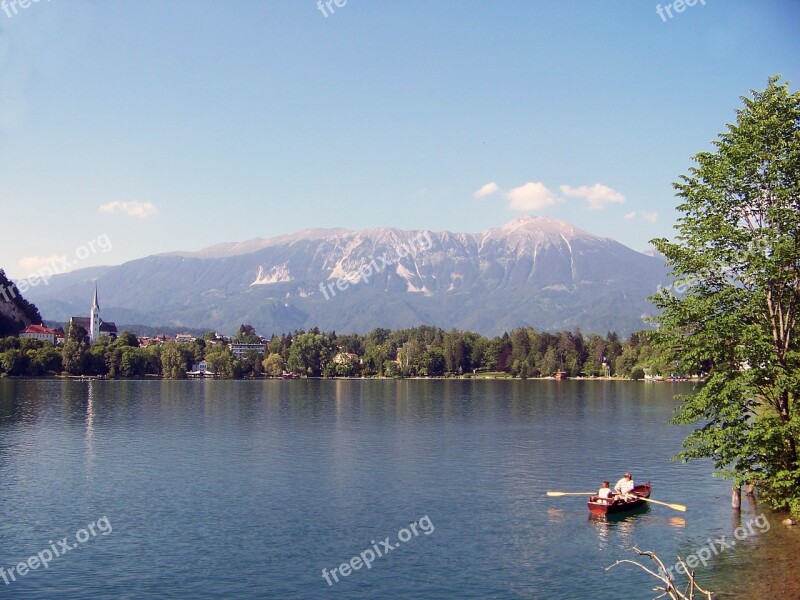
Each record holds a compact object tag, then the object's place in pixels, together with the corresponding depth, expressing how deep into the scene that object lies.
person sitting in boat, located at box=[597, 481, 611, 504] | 45.25
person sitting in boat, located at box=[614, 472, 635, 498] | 47.23
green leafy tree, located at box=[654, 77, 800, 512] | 35.28
